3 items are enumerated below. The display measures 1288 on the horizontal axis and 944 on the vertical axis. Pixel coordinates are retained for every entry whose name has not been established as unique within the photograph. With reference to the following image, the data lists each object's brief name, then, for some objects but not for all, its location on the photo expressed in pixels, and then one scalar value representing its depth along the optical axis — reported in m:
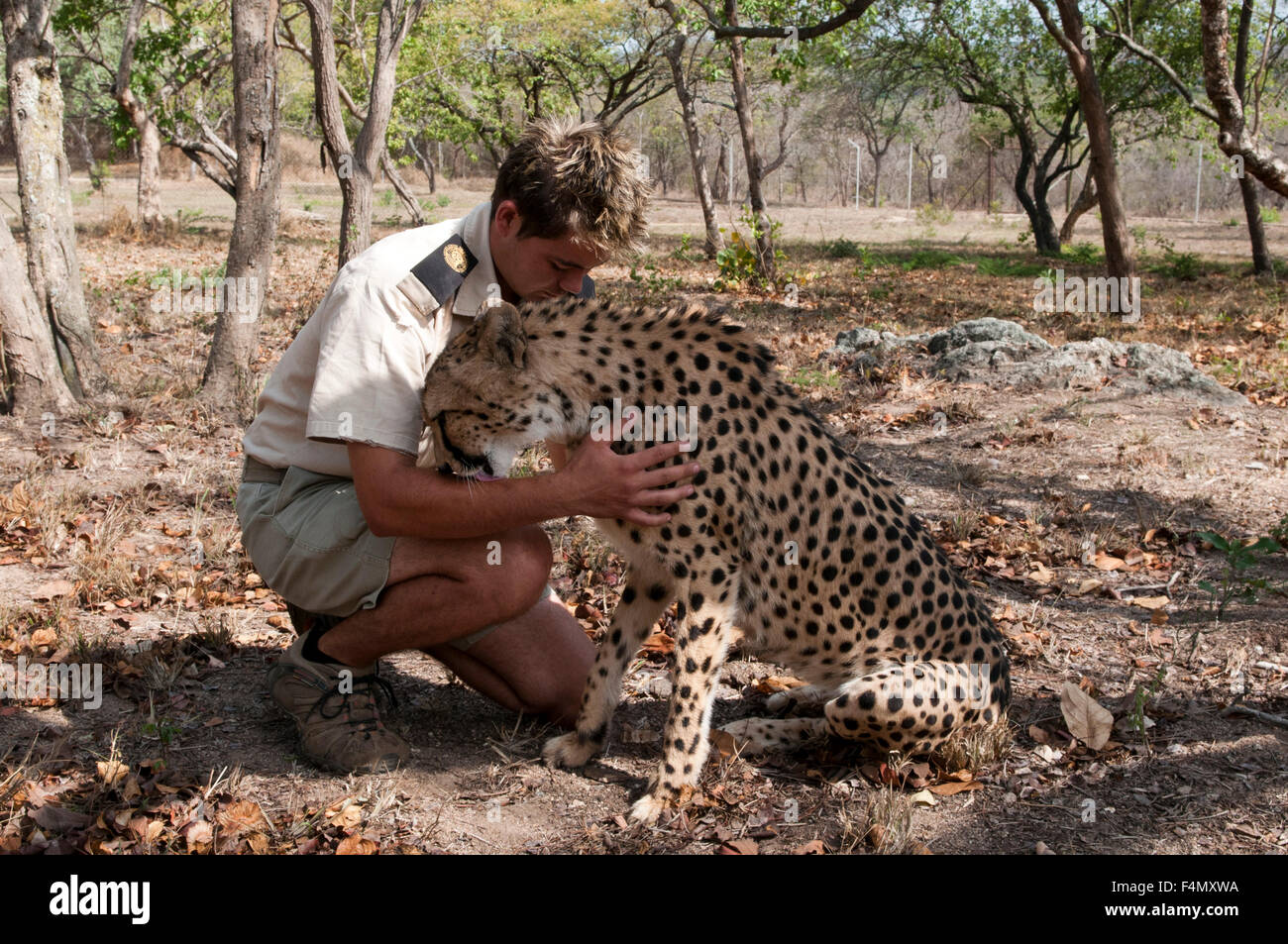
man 2.90
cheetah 2.99
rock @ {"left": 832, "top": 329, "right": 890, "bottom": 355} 8.20
